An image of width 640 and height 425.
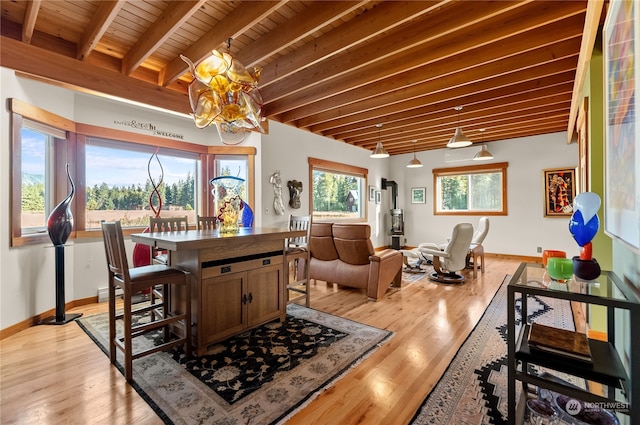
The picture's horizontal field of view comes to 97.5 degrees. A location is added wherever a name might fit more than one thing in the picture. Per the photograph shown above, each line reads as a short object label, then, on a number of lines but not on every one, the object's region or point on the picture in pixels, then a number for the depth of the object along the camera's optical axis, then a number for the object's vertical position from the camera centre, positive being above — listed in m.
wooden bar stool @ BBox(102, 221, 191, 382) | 1.84 -0.50
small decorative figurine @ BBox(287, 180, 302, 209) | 5.37 +0.39
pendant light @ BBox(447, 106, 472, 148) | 4.20 +1.08
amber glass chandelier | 2.26 +1.05
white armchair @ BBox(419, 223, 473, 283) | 3.99 -0.66
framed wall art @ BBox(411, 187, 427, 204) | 7.80 +0.48
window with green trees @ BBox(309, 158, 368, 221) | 6.20 +0.54
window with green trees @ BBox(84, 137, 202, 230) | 3.60 +0.45
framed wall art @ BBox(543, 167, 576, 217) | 5.84 +0.43
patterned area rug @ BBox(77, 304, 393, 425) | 1.59 -1.10
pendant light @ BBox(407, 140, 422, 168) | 6.48 +1.12
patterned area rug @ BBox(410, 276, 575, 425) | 1.53 -1.11
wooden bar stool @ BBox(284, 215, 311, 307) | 2.95 -0.44
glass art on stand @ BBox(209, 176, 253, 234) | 2.84 +0.05
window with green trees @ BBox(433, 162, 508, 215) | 6.72 +0.56
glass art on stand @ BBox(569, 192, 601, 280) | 1.34 -0.08
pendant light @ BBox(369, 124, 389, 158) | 5.18 +1.11
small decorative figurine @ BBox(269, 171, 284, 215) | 5.05 +0.38
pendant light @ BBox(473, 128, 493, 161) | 5.38 +1.08
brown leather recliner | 3.48 -0.64
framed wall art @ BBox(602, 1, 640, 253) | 0.96 +0.35
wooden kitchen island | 2.10 -0.53
